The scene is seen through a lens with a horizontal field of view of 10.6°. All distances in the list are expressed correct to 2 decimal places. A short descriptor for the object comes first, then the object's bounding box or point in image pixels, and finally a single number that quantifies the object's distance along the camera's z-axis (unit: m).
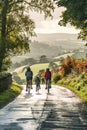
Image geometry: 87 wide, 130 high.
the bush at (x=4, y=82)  36.00
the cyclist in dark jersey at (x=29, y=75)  41.27
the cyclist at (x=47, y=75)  41.58
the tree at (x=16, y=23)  46.19
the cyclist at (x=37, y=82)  42.47
